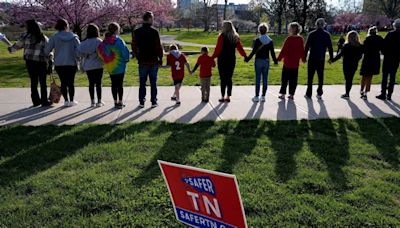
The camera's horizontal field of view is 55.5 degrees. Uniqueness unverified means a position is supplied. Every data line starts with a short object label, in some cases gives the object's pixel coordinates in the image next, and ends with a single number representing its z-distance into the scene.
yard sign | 2.13
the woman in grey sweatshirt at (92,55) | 7.75
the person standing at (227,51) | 8.24
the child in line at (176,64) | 8.49
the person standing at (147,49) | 7.67
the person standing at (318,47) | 8.77
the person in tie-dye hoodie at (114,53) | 7.73
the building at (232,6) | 90.54
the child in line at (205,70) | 8.54
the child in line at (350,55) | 9.06
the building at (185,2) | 123.03
